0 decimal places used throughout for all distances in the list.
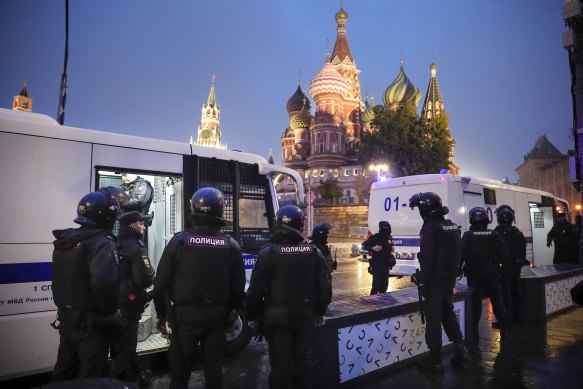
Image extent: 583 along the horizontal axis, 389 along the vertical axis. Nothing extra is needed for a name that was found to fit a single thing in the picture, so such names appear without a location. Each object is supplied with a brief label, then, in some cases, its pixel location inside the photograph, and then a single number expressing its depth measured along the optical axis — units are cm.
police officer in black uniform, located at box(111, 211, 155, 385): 414
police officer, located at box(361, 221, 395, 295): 823
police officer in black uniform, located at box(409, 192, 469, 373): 466
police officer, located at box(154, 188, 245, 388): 311
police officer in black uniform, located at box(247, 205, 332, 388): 338
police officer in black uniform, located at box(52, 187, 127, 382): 312
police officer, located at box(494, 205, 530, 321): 710
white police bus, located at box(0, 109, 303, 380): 415
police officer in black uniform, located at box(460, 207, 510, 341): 598
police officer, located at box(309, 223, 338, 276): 632
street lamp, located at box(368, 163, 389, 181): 3531
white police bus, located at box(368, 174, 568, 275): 998
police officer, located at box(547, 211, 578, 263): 1065
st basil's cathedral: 5581
